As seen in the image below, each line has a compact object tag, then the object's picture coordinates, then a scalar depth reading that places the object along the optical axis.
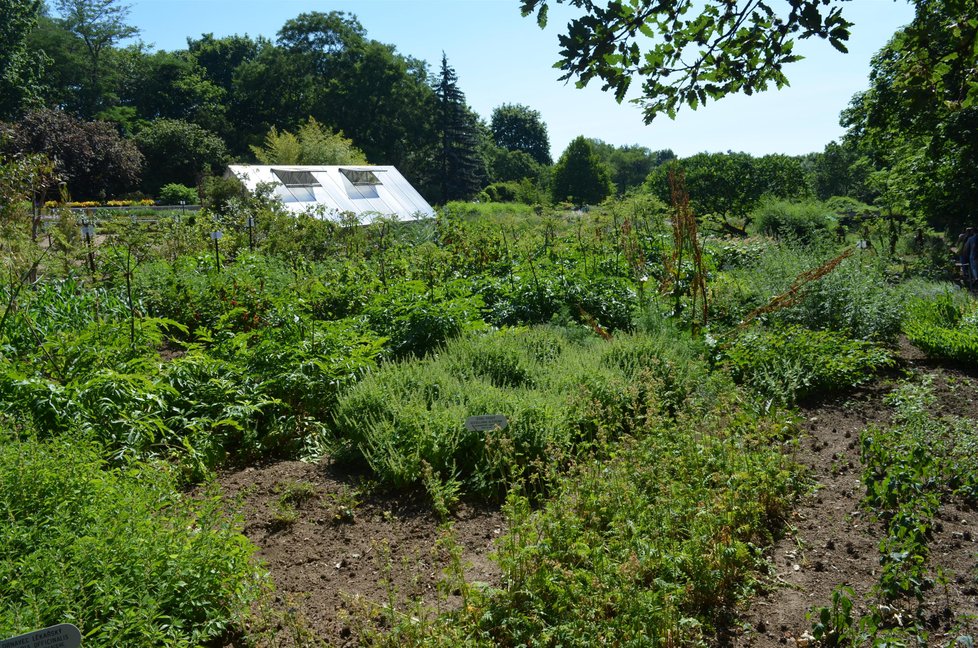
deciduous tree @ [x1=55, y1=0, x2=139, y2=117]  50.06
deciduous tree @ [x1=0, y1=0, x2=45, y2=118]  35.56
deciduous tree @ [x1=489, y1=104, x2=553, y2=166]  71.56
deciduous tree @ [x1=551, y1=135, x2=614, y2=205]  42.06
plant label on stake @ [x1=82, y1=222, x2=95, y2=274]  6.63
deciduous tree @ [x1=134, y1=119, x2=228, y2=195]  36.47
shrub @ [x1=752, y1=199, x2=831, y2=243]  15.24
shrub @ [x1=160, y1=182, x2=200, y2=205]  32.03
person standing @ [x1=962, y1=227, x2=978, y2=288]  10.76
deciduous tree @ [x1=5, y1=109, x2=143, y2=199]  24.39
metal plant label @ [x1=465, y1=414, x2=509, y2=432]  3.55
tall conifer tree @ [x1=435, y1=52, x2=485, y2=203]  44.31
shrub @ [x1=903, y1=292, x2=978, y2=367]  5.70
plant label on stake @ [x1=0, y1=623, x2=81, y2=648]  1.63
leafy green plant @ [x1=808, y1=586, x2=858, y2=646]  2.34
